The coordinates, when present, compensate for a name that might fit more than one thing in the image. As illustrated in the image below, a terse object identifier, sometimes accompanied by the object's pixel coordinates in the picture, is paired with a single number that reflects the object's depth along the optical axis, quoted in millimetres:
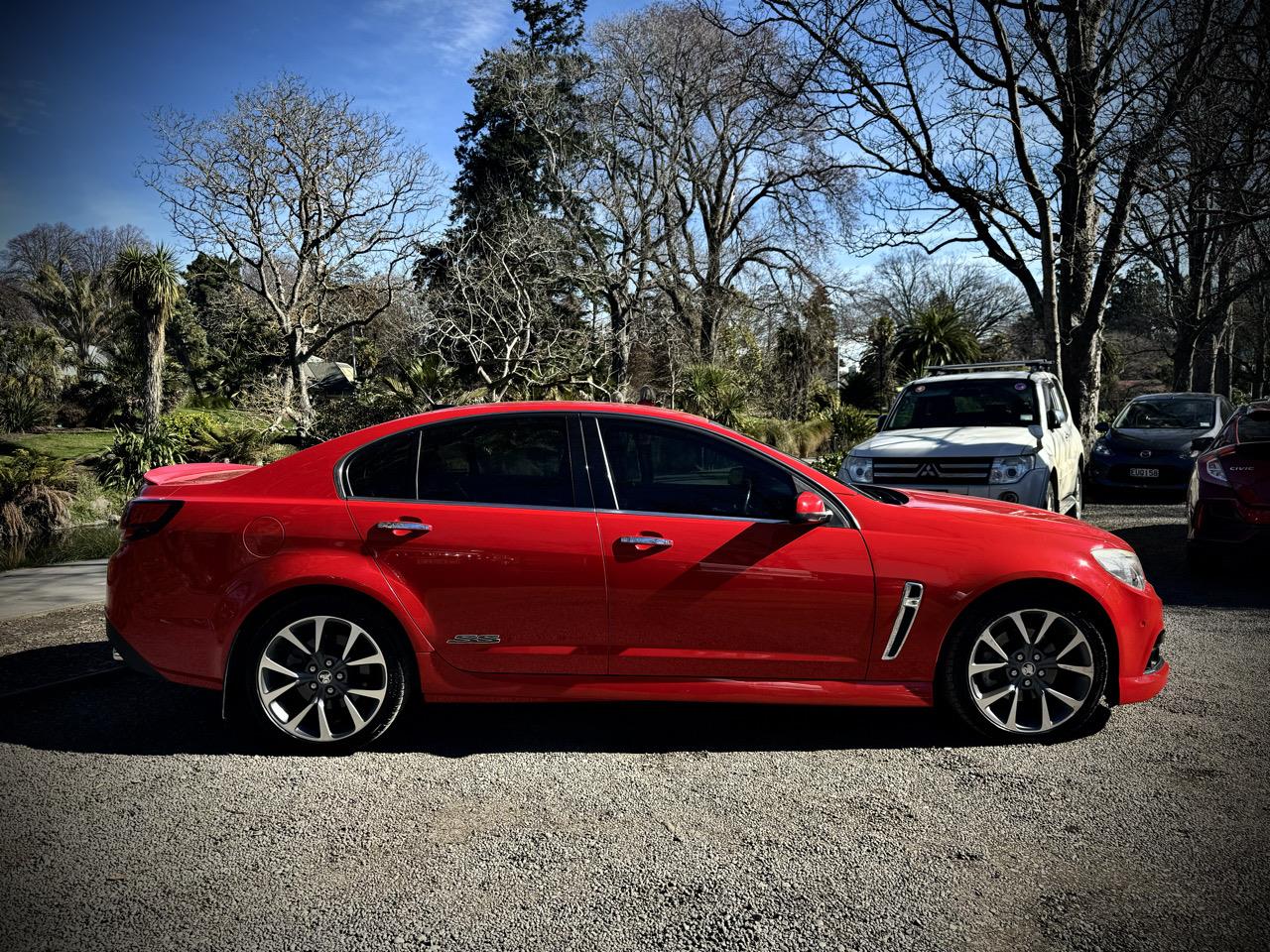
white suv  8250
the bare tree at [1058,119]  13547
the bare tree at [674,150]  28047
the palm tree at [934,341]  31875
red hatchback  6965
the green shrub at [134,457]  15430
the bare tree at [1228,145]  10656
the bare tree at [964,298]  54281
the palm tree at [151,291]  21719
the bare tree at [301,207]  21016
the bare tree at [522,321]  16422
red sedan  3809
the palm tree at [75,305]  41612
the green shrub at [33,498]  13078
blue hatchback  12977
